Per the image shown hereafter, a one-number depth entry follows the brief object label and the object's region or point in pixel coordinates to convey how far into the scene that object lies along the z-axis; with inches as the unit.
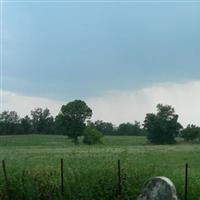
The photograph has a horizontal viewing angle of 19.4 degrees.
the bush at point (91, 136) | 4439.0
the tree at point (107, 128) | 6793.8
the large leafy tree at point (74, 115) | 5012.3
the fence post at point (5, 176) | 772.6
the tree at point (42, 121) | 6333.7
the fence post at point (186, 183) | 657.5
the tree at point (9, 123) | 5741.6
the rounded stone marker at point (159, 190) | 625.6
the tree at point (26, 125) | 5877.0
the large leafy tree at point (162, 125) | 5068.9
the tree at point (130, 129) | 6978.4
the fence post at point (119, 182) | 706.2
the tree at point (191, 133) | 5068.9
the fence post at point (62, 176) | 732.0
